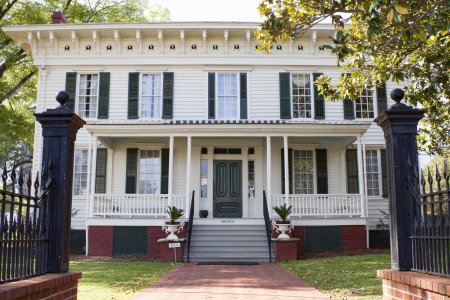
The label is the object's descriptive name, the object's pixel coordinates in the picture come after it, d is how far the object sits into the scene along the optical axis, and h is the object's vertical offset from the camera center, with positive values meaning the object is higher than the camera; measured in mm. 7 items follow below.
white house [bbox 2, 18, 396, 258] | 17578 +4162
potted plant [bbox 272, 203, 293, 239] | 14547 -183
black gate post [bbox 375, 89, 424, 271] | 4996 +534
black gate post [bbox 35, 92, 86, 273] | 5055 +464
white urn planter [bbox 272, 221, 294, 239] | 14452 -362
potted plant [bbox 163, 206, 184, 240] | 14609 -220
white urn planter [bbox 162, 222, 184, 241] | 14278 -379
